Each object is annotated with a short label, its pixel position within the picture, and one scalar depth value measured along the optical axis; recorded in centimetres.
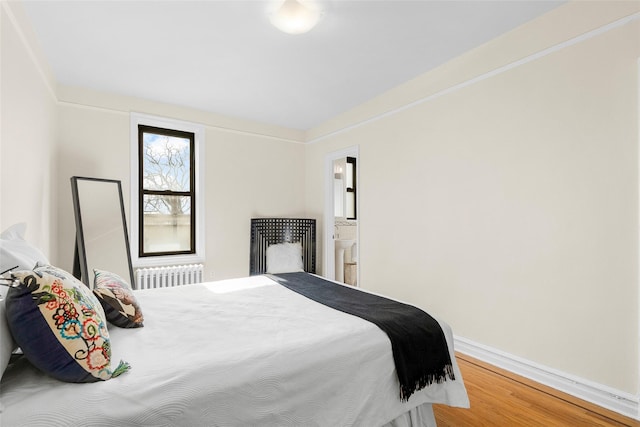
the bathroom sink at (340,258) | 499
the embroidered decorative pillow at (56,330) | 101
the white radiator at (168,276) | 368
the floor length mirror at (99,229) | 302
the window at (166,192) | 378
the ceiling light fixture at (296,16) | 209
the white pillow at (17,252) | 125
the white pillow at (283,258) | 414
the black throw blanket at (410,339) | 161
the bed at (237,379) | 101
